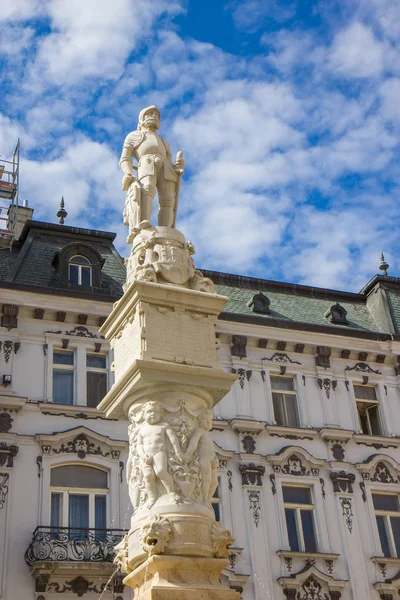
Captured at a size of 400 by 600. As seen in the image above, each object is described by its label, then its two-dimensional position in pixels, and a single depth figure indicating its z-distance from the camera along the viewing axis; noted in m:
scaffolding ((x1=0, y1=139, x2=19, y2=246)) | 27.33
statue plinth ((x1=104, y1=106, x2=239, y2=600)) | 7.95
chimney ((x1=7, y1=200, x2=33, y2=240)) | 27.30
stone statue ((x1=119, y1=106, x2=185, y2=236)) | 10.50
